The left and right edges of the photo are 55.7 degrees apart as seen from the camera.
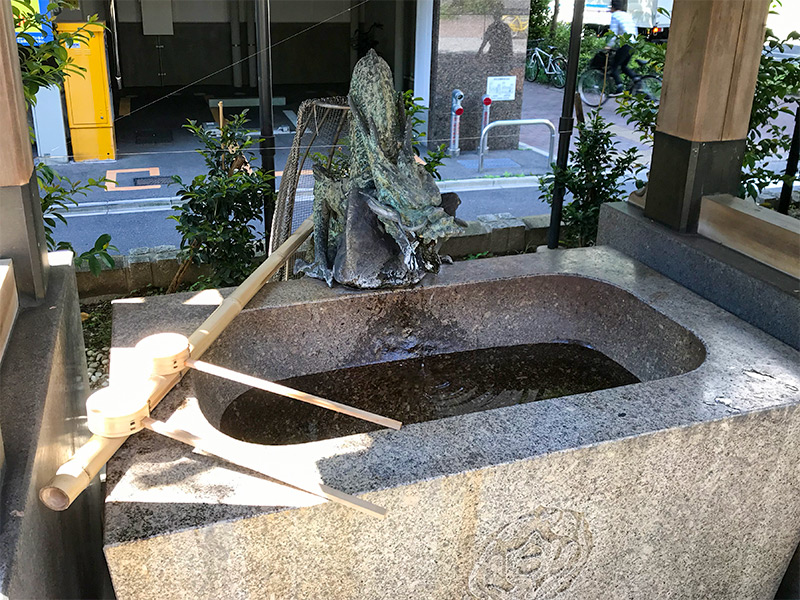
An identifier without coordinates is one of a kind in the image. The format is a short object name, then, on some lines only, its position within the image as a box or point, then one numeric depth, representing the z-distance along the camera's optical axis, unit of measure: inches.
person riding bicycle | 334.5
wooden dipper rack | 70.2
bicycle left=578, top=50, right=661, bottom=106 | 310.0
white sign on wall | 315.9
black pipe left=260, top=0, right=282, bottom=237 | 169.9
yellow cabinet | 307.9
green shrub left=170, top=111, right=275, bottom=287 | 184.1
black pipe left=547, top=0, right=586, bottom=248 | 205.5
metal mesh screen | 139.0
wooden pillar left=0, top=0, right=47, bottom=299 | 95.3
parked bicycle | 322.0
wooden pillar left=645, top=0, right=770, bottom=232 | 135.0
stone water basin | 79.2
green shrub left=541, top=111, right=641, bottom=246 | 227.3
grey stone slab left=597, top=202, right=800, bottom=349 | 121.0
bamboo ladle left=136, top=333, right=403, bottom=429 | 88.7
